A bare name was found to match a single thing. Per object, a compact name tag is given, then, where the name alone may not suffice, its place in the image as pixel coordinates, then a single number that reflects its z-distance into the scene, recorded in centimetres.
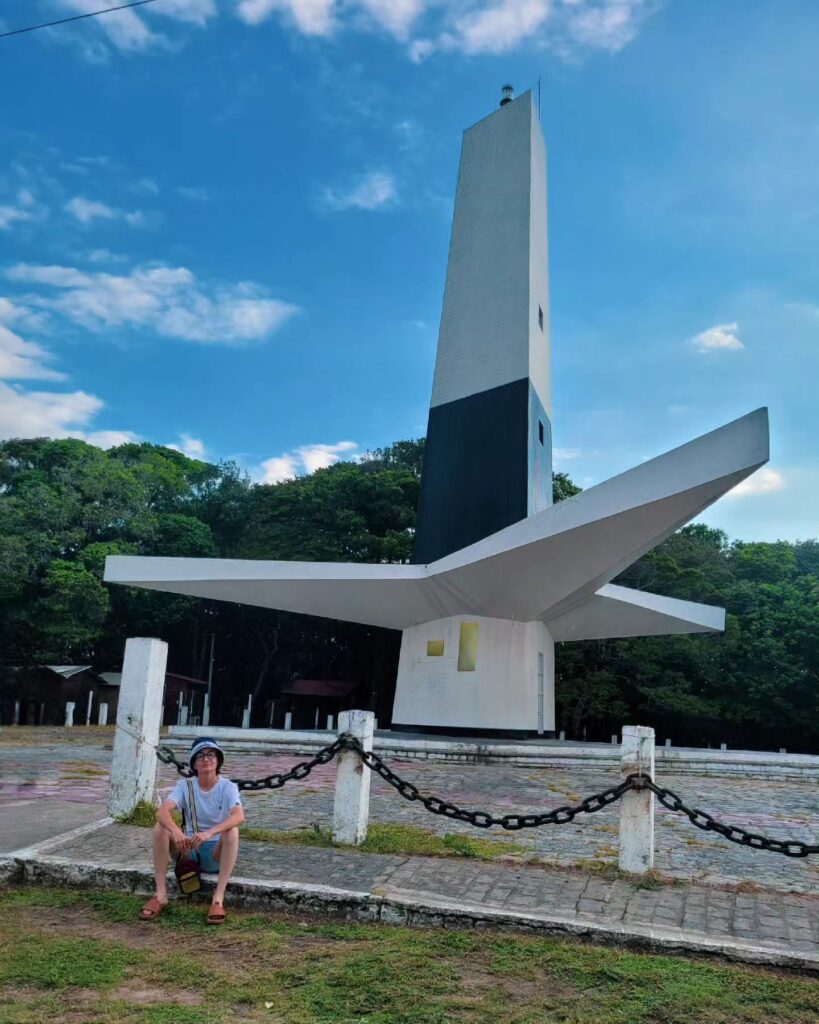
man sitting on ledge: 396
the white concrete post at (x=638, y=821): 458
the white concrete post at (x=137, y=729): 559
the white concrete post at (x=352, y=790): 508
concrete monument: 1405
